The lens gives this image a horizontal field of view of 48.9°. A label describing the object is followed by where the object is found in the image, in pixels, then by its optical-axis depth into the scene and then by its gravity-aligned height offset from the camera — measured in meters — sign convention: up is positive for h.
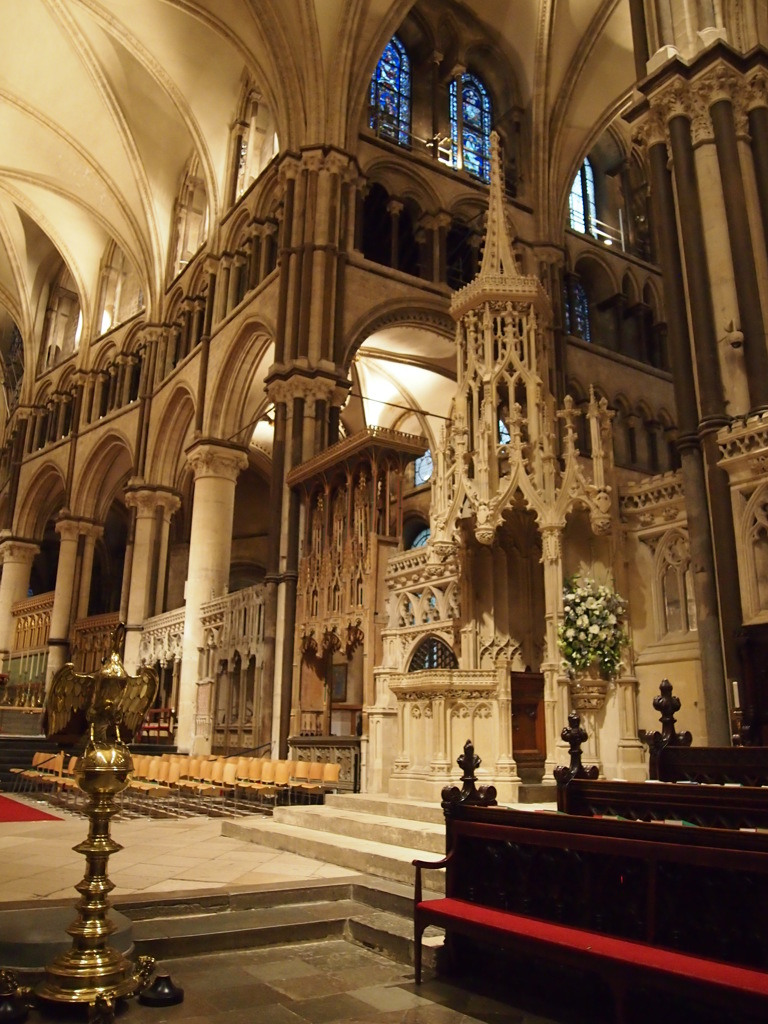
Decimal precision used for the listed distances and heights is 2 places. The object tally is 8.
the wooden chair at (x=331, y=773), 10.27 -0.32
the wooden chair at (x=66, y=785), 11.32 -0.53
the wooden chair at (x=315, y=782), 10.13 -0.43
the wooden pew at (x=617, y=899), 2.67 -0.54
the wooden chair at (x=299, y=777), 10.31 -0.37
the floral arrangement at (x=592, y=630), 8.09 +1.09
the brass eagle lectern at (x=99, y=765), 3.19 -0.08
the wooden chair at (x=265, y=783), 10.18 -0.45
